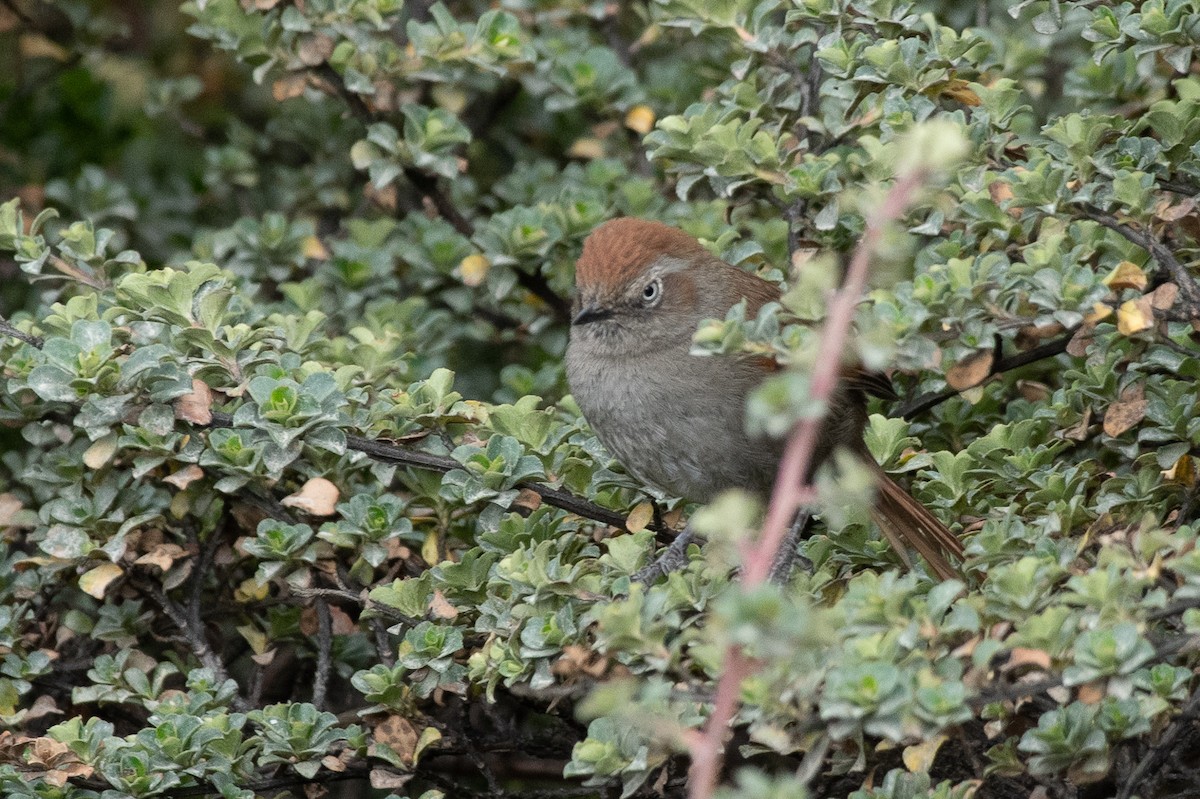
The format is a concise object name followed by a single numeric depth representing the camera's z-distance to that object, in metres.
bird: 8.04
